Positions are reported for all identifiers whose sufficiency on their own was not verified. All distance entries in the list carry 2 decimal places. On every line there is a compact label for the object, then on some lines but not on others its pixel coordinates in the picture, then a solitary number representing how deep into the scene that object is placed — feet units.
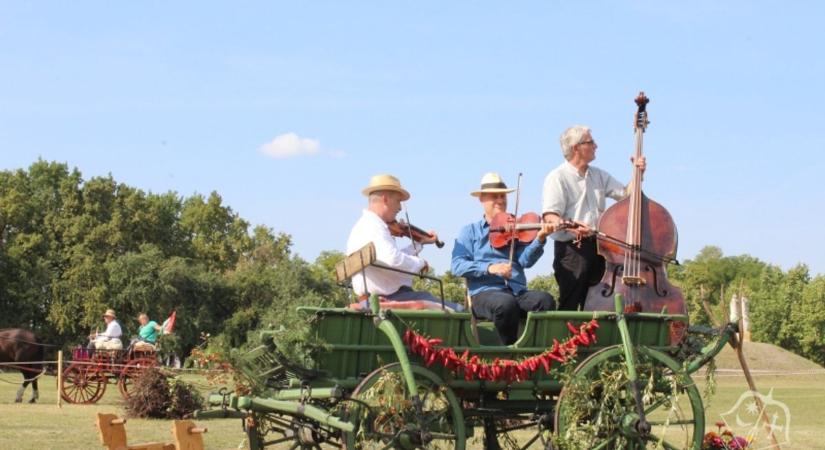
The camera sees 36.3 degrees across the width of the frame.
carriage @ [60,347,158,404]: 71.41
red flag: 74.51
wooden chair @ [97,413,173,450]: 25.63
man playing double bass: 31.01
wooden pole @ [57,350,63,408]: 65.98
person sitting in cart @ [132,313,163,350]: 73.28
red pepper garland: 26.30
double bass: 29.35
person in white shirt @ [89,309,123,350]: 74.59
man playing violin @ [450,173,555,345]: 29.19
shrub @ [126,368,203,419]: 56.34
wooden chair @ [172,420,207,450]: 25.70
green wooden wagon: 25.76
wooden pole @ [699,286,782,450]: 30.83
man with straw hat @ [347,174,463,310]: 27.84
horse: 78.79
